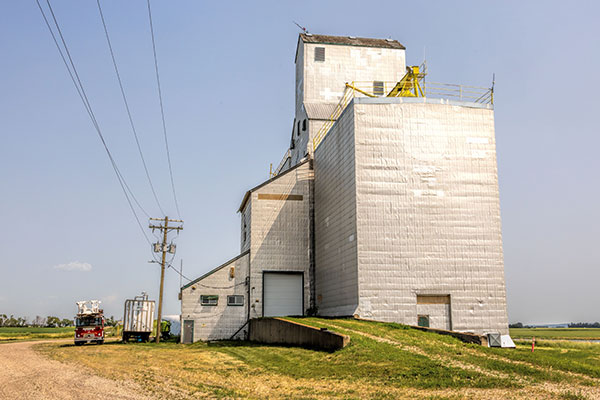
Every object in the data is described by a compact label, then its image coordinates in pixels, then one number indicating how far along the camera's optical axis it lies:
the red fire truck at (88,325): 36.72
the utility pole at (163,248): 40.03
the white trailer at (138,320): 40.69
